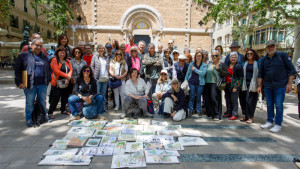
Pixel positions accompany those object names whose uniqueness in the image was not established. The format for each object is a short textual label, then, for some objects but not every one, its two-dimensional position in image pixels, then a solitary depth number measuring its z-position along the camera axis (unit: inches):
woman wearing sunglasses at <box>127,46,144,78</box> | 229.0
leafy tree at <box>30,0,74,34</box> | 627.8
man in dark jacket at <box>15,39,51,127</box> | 161.0
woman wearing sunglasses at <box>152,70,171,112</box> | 213.8
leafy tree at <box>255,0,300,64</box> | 368.5
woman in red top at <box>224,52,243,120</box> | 192.4
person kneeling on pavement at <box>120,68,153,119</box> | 199.6
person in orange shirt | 191.0
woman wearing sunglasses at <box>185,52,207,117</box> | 203.0
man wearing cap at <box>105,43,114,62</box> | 228.8
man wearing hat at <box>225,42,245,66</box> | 202.2
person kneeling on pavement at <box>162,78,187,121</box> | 197.3
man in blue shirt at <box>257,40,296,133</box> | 165.3
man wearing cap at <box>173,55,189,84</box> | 221.6
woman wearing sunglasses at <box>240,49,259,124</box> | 184.8
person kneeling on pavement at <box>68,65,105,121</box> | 188.9
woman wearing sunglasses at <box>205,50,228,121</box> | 195.5
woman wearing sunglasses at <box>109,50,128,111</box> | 218.8
